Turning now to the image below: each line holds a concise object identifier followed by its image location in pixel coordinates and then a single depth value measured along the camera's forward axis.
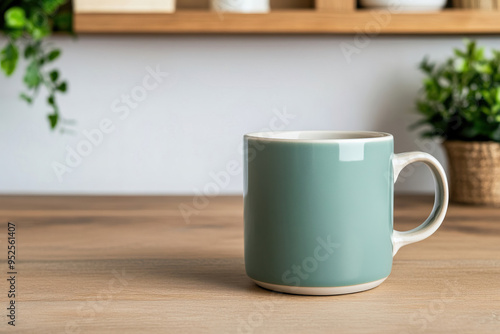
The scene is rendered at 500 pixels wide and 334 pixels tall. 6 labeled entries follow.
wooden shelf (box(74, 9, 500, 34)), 0.98
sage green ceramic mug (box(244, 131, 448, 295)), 0.65
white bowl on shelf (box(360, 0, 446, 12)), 0.99
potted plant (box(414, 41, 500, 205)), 0.94
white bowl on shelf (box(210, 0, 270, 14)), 0.98
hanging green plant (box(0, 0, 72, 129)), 1.00
